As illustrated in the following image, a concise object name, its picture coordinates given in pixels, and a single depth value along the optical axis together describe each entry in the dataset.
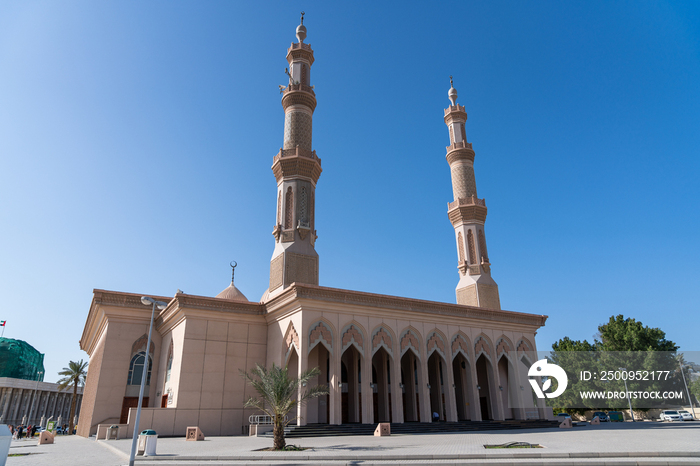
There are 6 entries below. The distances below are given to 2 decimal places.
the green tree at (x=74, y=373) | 49.50
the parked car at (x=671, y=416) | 37.22
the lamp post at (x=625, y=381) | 42.84
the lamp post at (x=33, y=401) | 62.63
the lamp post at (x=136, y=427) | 10.70
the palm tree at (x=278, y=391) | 15.02
